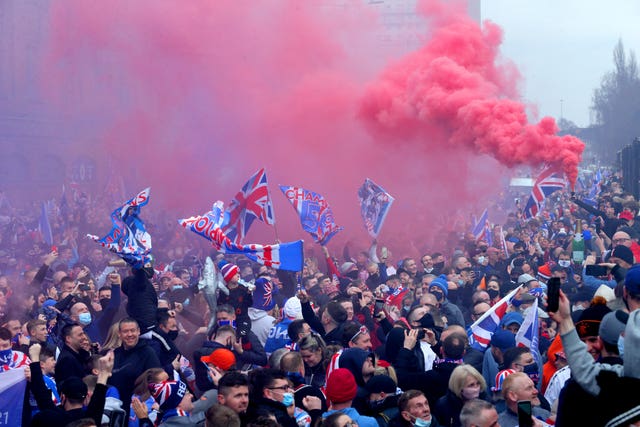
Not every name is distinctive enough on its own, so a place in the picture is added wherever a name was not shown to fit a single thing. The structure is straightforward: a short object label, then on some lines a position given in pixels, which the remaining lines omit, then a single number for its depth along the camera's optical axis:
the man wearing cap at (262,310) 8.17
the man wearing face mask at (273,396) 4.60
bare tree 62.47
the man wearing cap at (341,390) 4.82
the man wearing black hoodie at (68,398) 4.66
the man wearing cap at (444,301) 8.08
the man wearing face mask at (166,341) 6.40
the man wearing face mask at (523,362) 5.58
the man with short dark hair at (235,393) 4.54
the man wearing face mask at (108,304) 8.33
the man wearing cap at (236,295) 8.30
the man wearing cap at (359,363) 5.38
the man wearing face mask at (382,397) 4.94
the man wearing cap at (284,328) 7.27
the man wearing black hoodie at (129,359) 5.74
